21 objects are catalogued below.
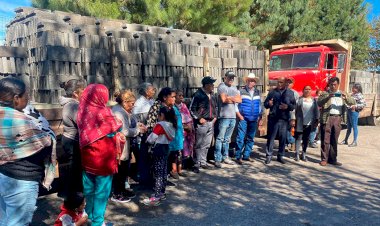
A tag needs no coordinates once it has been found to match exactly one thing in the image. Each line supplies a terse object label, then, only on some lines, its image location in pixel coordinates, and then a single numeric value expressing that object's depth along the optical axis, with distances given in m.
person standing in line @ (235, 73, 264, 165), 6.47
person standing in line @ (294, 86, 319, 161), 6.75
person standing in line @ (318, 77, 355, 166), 6.43
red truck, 9.88
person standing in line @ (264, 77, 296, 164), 6.38
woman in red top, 3.15
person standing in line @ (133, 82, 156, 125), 4.97
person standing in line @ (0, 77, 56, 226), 2.49
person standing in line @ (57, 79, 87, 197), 3.45
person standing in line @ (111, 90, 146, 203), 4.06
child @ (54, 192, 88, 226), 3.39
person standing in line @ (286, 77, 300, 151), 6.91
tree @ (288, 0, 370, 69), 18.38
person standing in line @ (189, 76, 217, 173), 5.86
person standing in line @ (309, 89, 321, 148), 8.15
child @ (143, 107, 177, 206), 4.28
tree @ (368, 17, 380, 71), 31.16
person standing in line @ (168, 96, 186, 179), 4.96
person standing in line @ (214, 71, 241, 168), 6.17
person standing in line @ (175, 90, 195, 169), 5.61
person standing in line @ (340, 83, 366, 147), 8.50
